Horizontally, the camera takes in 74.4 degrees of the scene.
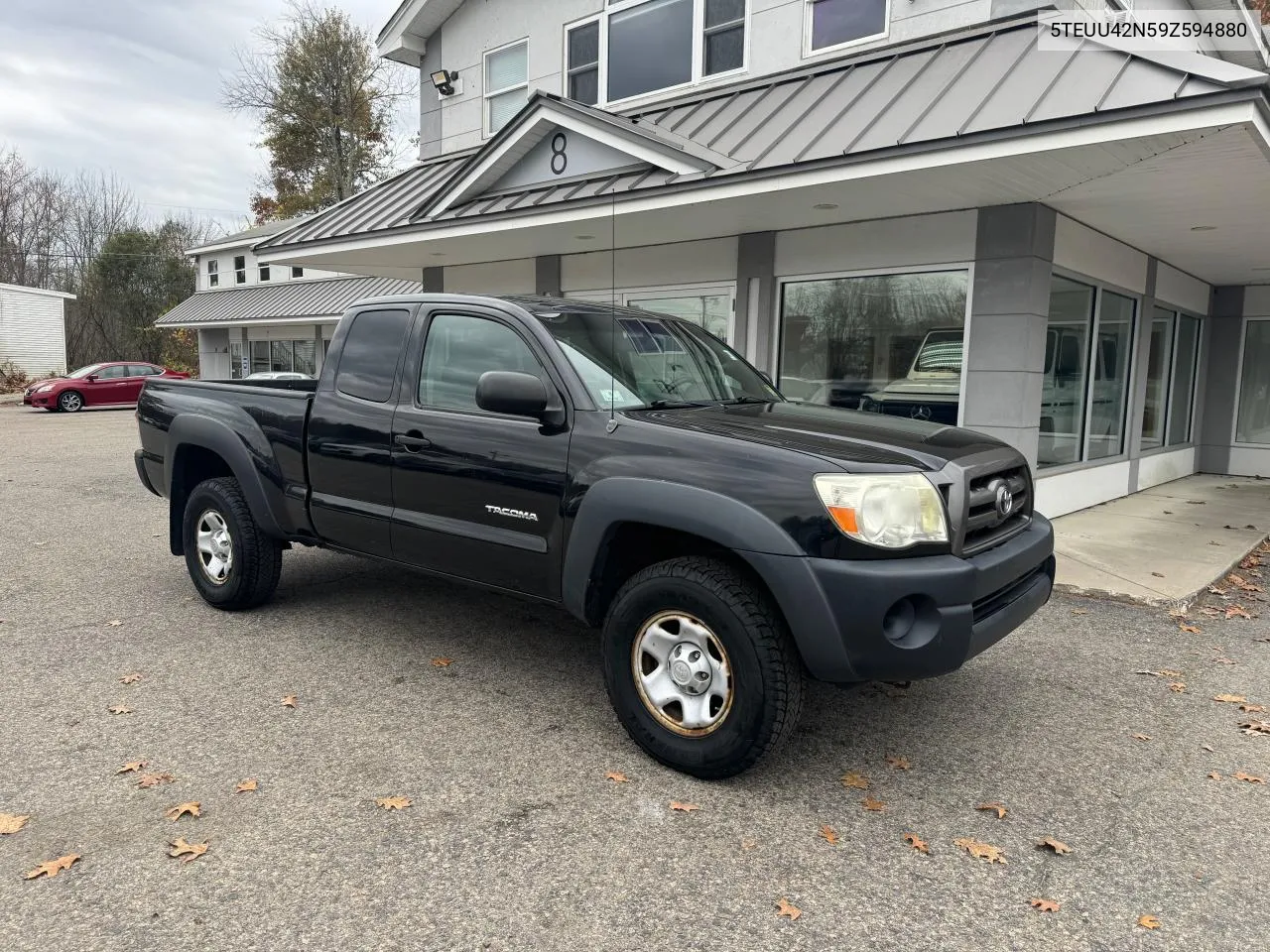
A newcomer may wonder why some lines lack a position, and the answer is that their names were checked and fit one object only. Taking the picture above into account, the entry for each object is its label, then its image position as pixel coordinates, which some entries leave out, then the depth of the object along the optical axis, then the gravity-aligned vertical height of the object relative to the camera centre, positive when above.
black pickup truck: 3.03 -0.53
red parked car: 25.11 -0.75
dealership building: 6.14 +1.62
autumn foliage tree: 32.25 +10.03
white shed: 34.28 +1.37
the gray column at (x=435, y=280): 13.11 +1.45
